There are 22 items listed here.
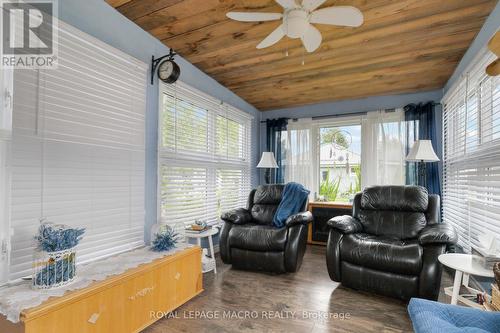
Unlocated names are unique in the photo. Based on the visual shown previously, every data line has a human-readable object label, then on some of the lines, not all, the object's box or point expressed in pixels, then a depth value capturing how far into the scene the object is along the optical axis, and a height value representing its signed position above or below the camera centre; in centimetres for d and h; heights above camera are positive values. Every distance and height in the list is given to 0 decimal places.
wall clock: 251 +99
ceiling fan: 168 +103
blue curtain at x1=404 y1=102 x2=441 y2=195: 367 +57
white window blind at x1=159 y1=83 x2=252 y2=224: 277 +20
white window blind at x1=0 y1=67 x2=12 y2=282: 153 +6
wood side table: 407 -69
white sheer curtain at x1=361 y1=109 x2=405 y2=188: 398 +37
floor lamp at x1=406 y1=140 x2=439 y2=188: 314 +24
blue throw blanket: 306 -38
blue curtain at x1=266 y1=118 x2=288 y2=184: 479 +55
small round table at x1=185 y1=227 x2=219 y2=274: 267 -64
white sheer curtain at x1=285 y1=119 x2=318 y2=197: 463 +32
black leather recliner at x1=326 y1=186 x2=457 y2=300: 207 -63
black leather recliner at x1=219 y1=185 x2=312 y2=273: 275 -77
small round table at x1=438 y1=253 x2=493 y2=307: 174 -65
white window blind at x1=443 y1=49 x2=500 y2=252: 212 +18
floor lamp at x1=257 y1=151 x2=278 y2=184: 425 +17
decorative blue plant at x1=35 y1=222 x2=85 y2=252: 151 -39
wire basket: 145 -55
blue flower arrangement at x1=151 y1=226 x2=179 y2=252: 221 -59
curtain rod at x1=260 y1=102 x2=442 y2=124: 407 +95
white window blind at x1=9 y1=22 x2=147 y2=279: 164 +17
